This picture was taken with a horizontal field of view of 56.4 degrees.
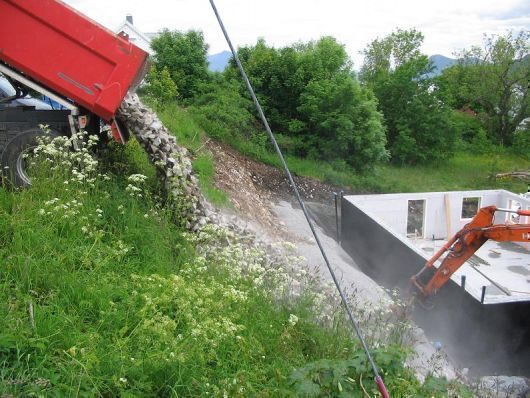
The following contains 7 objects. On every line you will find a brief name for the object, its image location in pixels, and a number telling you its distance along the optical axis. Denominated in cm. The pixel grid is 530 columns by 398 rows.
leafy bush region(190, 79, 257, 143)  1638
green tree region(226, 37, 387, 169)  1911
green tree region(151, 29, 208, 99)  1864
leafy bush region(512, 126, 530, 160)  2709
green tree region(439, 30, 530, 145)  2716
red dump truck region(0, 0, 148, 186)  573
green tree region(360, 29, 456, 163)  2391
